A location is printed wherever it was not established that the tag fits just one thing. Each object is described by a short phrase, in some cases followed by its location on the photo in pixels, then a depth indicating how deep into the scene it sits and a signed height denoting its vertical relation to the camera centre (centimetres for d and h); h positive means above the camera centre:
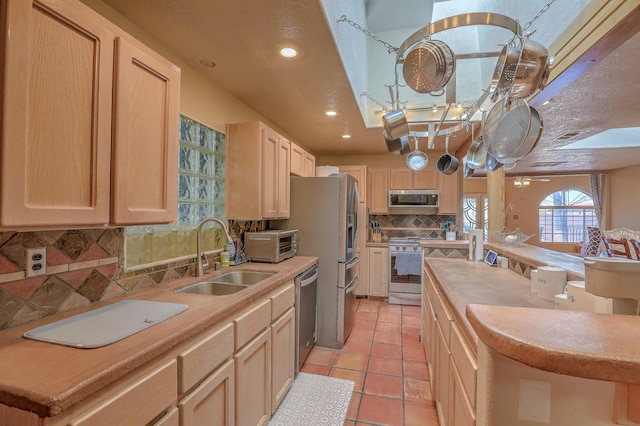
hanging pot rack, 116 +77
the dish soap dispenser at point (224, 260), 239 -35
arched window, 920 +12
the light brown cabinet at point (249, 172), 249 +38
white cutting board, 101 -42
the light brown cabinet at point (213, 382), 83 -65
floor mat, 194 -132
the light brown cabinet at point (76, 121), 89 +34
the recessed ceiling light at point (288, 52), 189 +107
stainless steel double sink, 191 -46
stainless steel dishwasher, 242 -84
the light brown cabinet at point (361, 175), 466 +67
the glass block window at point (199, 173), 209 +32
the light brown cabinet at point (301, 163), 325 +65
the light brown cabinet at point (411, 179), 472 +63
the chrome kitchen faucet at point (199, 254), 203 -26
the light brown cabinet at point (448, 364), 108 -70
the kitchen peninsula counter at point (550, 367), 57 -33
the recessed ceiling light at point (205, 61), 201 +107
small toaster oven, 257 -26
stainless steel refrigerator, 299 -20
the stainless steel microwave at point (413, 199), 468 +31
